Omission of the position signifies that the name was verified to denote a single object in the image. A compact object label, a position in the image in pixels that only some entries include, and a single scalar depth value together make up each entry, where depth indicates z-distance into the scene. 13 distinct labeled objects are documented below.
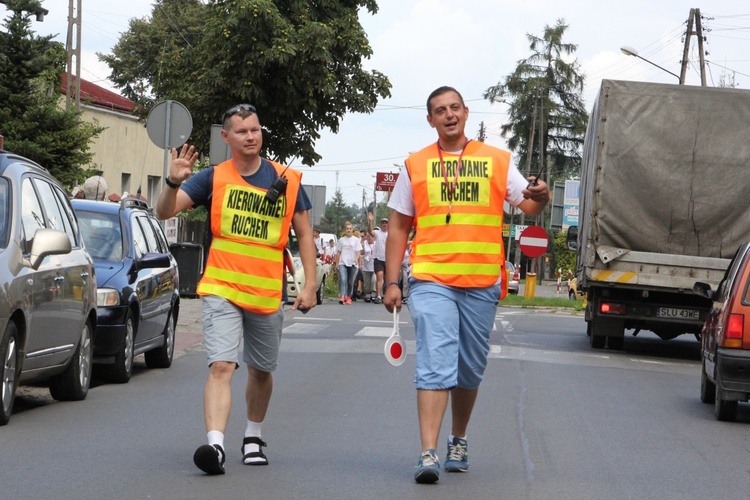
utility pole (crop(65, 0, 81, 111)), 41.81
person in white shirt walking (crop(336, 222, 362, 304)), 30.81
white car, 27.33
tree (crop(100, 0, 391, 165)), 35.22
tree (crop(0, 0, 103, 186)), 29.24
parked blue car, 11.53
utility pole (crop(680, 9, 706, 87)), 45.53
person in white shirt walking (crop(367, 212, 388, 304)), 30.31
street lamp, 41.38
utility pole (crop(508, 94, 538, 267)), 79.50
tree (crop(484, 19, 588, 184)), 81.56
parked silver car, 8.60
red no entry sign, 33.65
